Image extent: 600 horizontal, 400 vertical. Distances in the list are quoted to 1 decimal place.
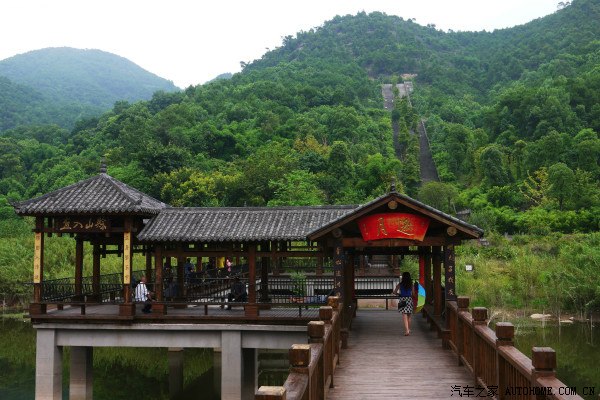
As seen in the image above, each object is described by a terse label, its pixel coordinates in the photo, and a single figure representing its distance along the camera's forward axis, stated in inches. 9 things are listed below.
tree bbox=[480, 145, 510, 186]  2001.7
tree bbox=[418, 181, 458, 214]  1852.9
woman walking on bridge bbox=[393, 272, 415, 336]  513.3
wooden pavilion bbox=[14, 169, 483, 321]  558.3
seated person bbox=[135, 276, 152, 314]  619.5
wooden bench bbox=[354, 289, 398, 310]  649.6
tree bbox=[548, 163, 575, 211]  1624.0
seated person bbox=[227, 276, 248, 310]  653.3
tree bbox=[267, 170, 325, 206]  1596.9
